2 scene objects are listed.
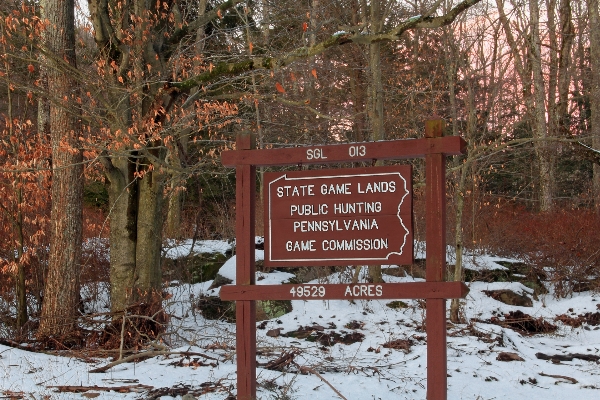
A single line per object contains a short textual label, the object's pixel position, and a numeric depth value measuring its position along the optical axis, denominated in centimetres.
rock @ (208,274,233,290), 1226
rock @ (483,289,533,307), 1202
